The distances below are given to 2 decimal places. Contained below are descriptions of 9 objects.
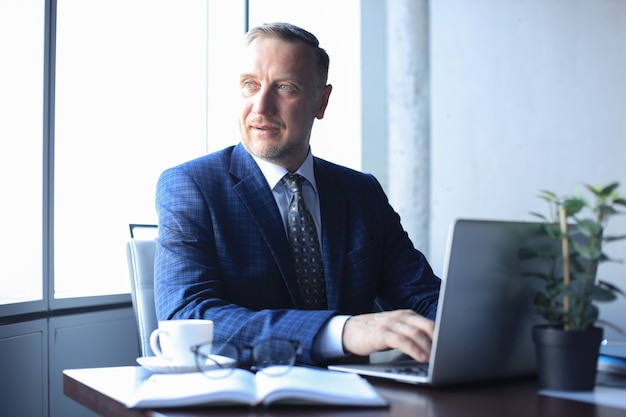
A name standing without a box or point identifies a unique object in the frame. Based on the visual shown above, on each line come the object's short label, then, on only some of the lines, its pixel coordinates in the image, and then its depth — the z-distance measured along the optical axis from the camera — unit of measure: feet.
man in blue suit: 5.27
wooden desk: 3.08
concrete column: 12.32
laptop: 3.43
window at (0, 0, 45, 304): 7.01
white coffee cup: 4.03
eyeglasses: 3.67
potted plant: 3.50
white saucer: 3.98
